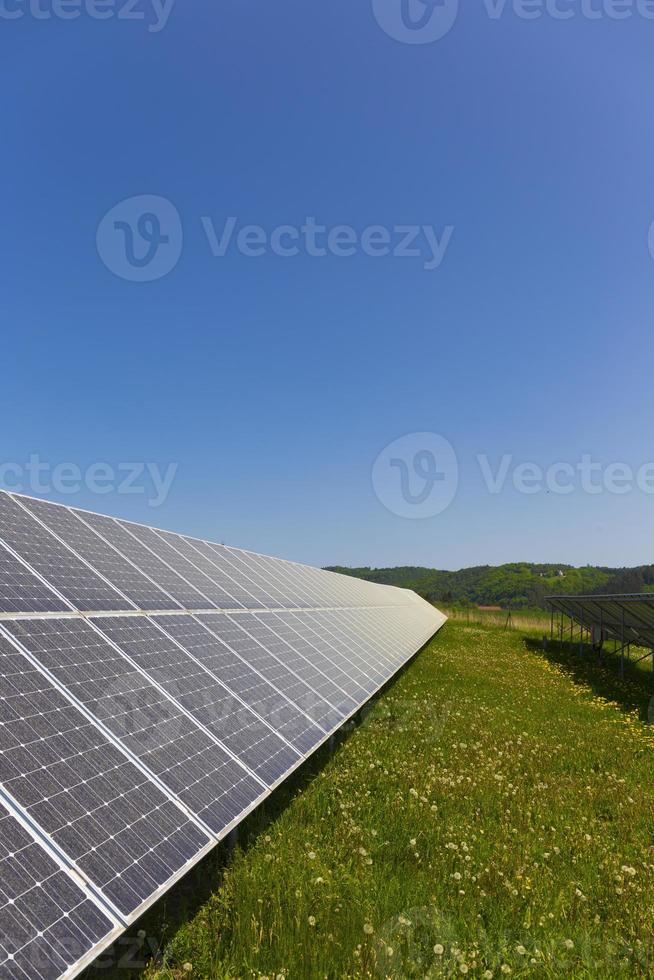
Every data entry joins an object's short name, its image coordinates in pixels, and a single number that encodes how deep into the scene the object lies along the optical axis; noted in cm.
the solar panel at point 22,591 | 666
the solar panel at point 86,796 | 417
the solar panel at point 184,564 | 1272
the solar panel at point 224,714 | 689
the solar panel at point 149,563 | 1127
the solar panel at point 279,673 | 948
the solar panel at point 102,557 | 966
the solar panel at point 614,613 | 2350
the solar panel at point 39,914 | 329
